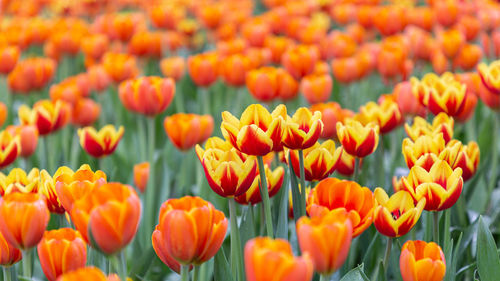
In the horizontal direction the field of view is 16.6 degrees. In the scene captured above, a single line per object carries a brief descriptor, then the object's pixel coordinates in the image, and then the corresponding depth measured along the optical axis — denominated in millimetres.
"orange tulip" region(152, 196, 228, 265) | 1571
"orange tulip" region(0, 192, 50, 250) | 1599
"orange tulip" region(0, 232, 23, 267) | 1652
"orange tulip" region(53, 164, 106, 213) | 1632
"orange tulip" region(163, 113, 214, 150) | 2038
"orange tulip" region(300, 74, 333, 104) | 2275
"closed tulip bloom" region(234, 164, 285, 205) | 1761
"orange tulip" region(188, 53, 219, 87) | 2512
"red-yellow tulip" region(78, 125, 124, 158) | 2020
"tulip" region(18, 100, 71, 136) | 2088
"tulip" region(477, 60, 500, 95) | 1983
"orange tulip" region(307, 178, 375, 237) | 1663
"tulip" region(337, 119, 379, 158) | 1813
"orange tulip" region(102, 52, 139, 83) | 2688
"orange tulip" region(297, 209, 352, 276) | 1540
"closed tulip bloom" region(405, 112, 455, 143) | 1854
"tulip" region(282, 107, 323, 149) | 1692
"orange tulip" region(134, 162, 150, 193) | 2052
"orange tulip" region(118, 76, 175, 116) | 2085
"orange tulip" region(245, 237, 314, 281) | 1486
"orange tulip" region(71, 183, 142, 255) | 1533
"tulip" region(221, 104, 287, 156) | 1654
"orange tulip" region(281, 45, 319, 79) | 2497
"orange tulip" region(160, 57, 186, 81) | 2833
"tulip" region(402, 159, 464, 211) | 1689
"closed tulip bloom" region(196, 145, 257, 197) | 1674
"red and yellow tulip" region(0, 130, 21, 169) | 1926
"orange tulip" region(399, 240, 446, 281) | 1629
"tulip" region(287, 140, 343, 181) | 1759
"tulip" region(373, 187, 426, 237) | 1673
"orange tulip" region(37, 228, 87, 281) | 1619
